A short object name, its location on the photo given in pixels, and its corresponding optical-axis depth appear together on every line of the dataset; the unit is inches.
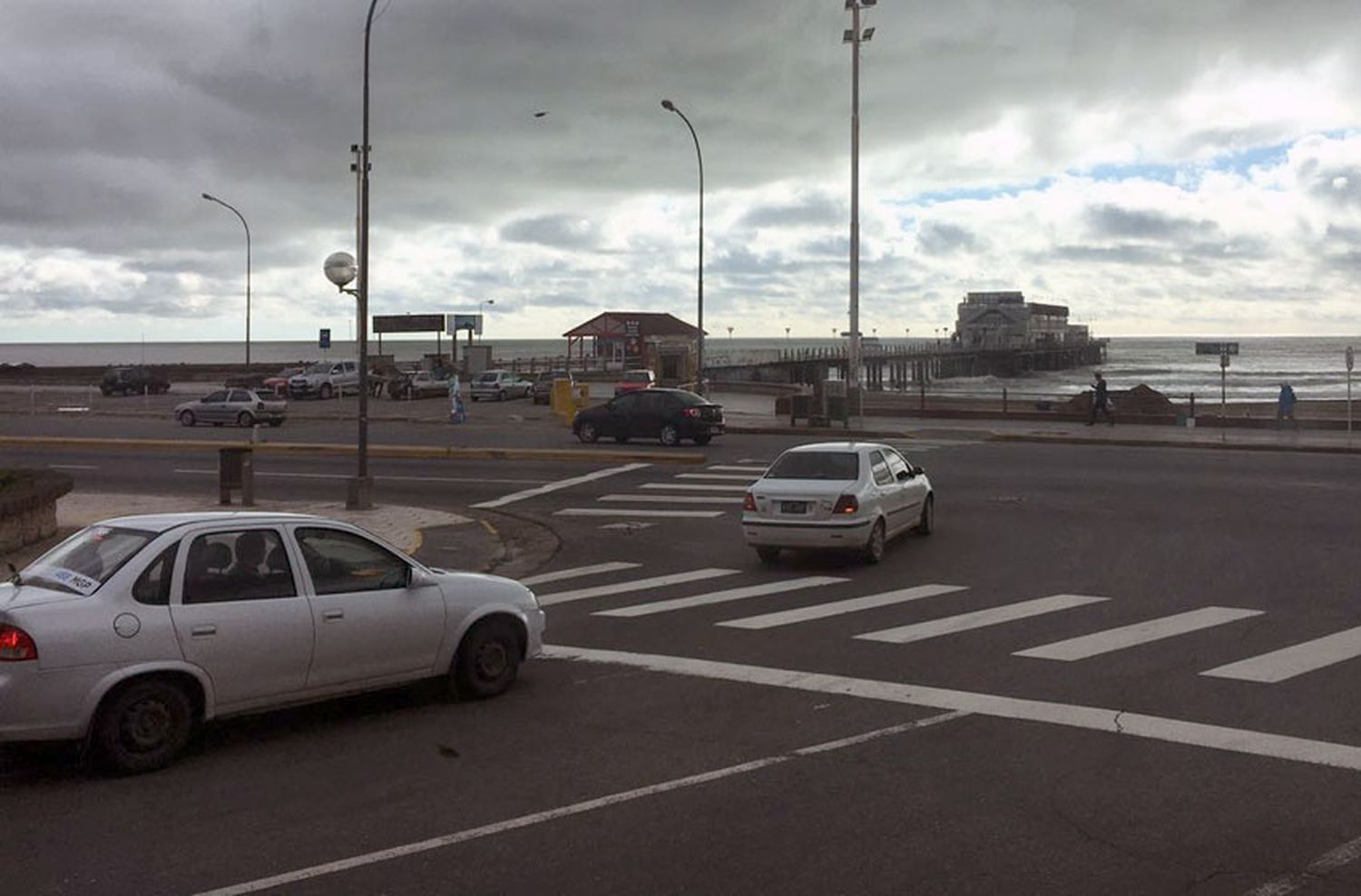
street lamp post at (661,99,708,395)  1736.0
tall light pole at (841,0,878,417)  1416.1
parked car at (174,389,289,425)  1678.2
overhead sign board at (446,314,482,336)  2721.5
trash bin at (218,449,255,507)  807.1
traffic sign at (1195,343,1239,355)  1454.2
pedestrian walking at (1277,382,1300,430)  1493.6
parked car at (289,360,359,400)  2369.6
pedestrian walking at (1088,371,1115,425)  1549.0
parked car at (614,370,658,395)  1982.0
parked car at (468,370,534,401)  2265.0
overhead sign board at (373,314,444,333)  2637.8
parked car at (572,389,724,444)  1282.0
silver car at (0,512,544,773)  267.6
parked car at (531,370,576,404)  2172.7
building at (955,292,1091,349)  5920.3
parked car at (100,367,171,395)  2593.5
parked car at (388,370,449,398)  2335.1
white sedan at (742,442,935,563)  578.6
